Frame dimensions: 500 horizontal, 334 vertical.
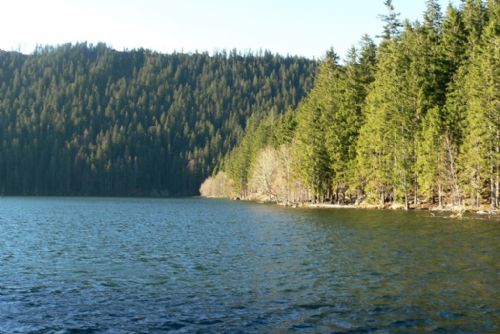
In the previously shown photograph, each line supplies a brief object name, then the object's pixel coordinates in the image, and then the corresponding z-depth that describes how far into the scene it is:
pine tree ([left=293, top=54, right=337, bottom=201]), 101.62
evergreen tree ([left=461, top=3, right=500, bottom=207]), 63.84
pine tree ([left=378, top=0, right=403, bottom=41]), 99.44
